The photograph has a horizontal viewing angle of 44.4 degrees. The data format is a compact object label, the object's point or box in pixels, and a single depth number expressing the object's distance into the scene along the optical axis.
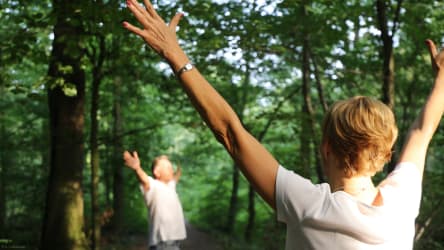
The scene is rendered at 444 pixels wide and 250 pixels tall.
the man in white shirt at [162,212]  7.14
